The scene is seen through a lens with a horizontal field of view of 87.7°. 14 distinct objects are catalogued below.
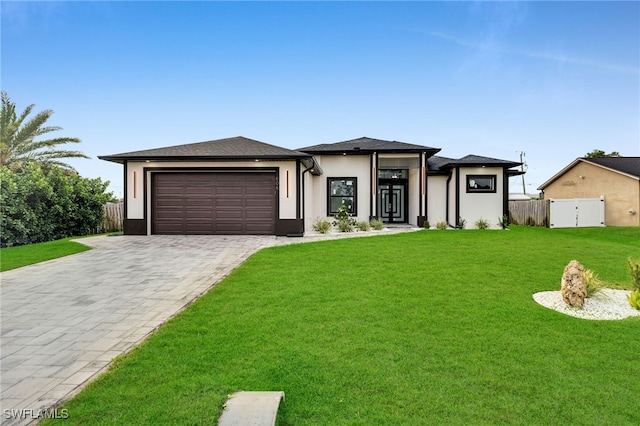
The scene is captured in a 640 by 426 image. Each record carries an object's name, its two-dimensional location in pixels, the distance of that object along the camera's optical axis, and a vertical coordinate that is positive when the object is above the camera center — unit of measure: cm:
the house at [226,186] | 1287 +104
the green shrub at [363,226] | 1466 -61
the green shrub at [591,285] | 525 -116
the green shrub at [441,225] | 1559 -61
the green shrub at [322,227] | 1398 -63
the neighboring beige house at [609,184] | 1878 +176
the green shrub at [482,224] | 1611 -58
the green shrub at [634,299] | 492 -130
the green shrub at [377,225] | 1510 -59
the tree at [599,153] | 3102 +550
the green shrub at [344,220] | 1453 -37
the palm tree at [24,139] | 1544 +353
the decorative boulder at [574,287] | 489 -113
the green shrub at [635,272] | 525 -96
